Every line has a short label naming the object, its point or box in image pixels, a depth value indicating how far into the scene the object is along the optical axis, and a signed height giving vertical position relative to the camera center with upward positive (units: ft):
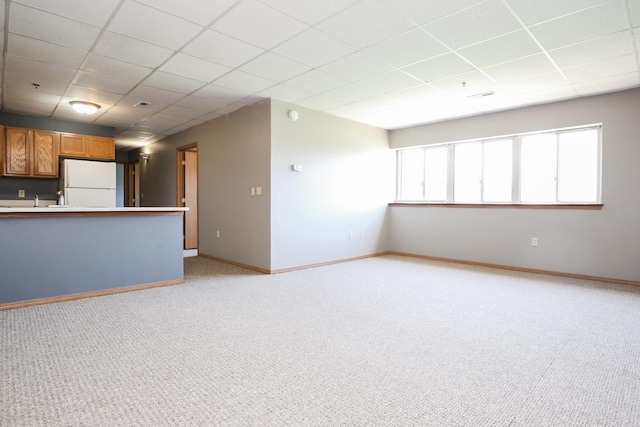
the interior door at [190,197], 23.24 +0.51
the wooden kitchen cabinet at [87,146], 19.27 +3.41
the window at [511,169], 15.61 +1.98
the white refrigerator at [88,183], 19.04 +1.23
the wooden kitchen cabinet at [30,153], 17.65 +2.74
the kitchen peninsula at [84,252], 10.71 -1.72
